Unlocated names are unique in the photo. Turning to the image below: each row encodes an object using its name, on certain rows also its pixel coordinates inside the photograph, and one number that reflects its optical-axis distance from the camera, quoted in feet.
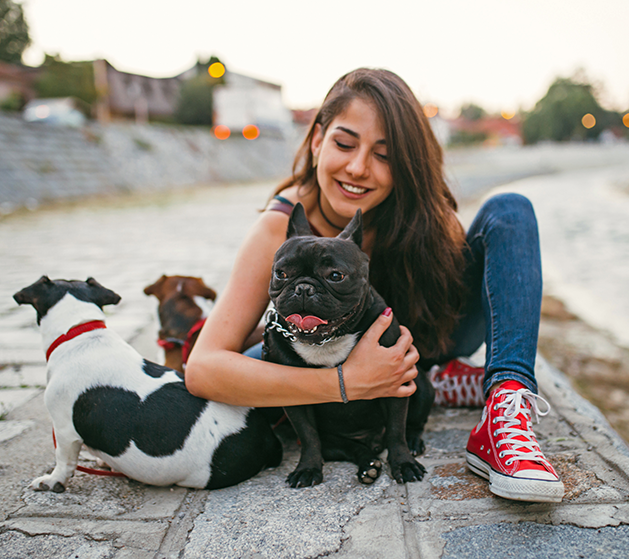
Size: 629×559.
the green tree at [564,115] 239.09
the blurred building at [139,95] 156.04
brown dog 8.95
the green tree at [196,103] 126.31
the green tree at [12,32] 139.85
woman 6.49
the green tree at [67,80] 99.45
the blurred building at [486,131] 293.64
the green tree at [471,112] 402.31
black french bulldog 5.86
